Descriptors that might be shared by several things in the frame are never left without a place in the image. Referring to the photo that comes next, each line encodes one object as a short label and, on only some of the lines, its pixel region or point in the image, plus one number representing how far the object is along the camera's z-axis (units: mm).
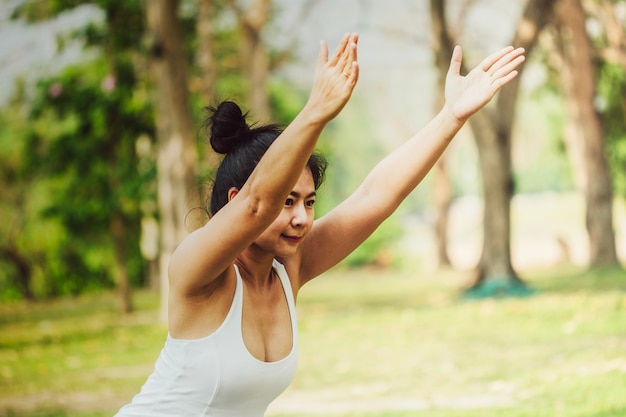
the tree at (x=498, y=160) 14422
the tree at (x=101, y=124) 14531
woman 2236
